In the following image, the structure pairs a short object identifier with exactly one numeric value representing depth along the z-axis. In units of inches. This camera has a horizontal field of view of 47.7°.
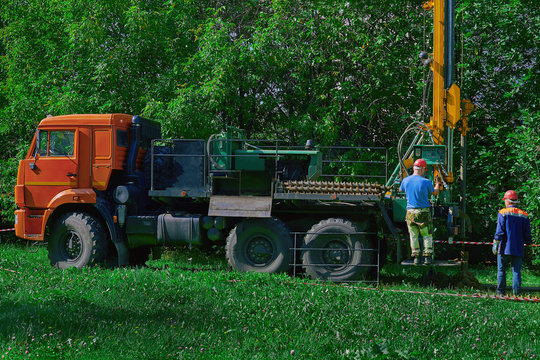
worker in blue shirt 404.5
